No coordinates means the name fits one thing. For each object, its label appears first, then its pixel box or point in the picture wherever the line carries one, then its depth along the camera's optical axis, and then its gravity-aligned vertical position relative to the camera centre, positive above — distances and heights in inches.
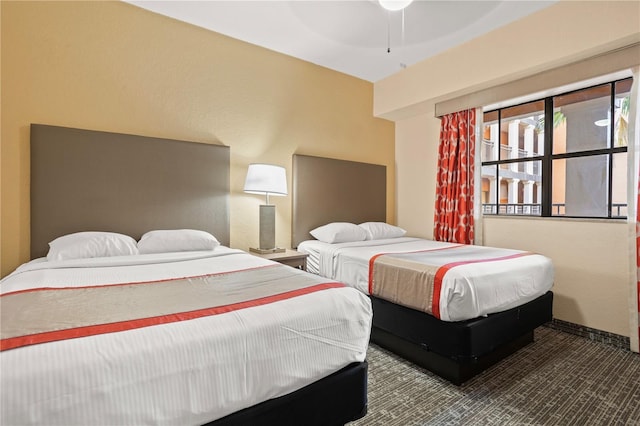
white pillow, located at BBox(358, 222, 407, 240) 148.2 -8.8
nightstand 113.5 -16.9
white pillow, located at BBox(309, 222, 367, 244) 134.3 -9.2
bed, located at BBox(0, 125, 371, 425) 33.5 -15.4
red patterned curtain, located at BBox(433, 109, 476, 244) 144.3 +15.9
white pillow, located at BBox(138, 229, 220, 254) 97.0 -9.7
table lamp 119.9 +8.4
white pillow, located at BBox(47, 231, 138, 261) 83.7 -10.1
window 113.0 +23.3
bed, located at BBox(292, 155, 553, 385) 78.2 -23.6
